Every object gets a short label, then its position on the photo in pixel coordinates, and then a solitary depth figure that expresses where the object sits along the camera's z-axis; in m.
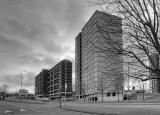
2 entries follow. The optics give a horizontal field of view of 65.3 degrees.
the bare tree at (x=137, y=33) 4.00
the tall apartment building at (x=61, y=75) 95.58
